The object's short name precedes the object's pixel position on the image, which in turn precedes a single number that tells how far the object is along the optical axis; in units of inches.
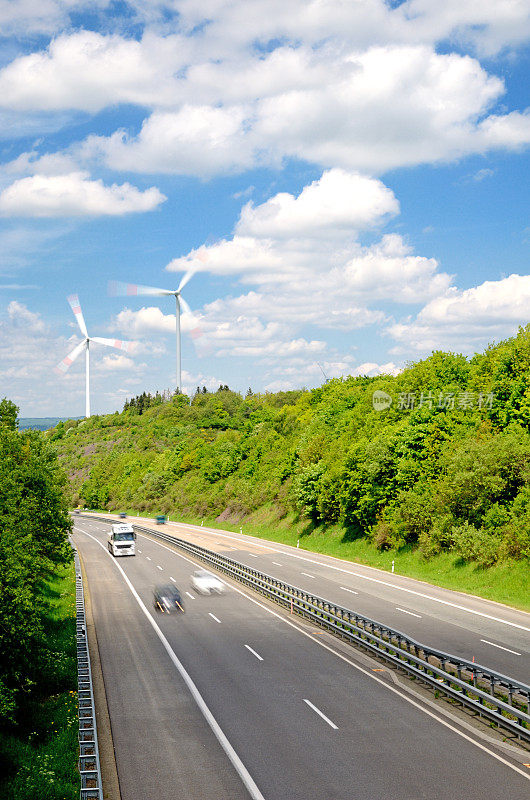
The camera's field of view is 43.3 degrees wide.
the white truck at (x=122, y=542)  2549.2
